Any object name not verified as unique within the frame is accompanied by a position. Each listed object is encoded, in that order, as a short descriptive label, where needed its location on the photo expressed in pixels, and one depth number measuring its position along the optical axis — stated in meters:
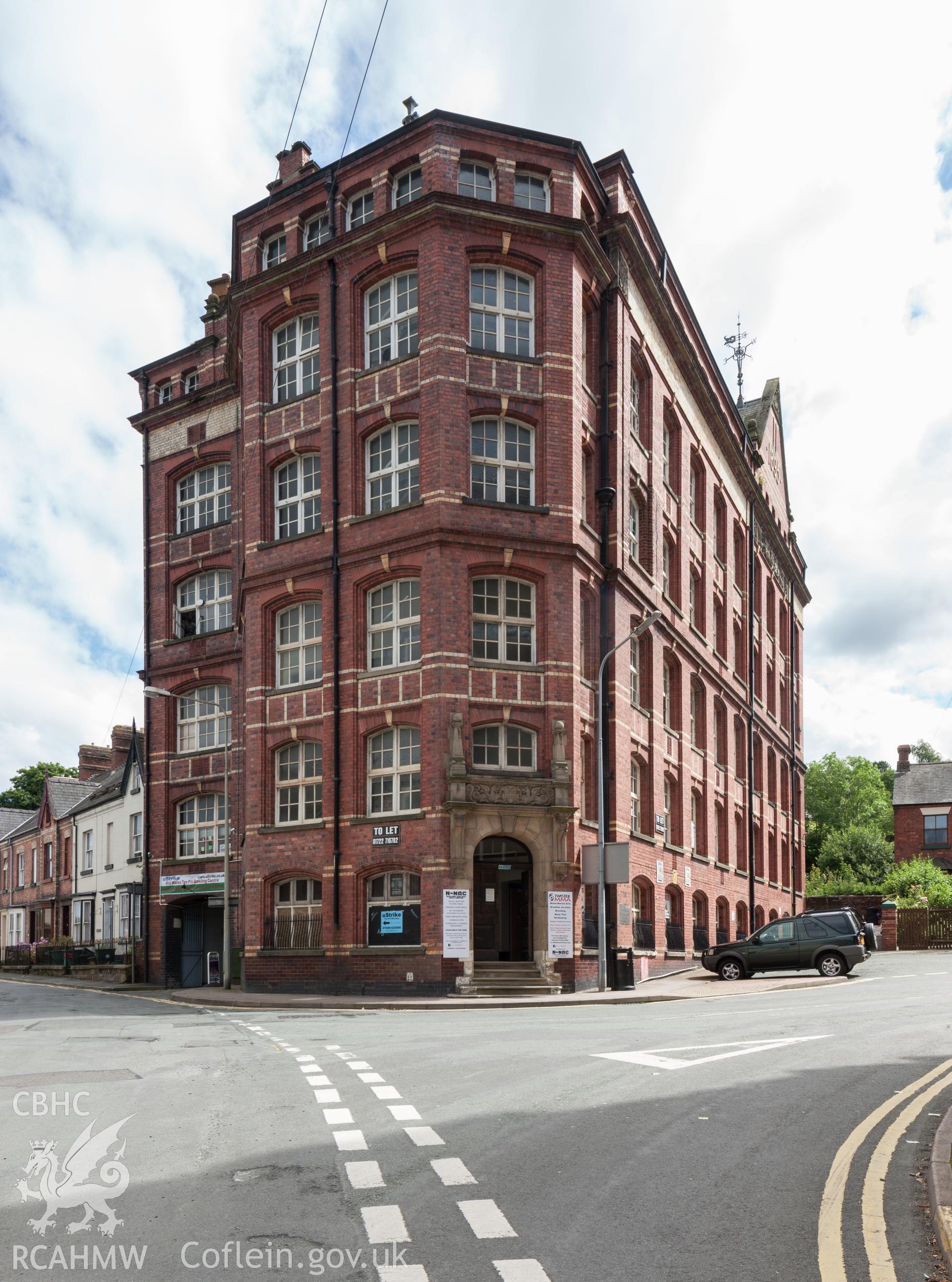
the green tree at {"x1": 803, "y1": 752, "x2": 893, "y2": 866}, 89.25
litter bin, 27.97
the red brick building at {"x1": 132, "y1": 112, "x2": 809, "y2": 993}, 28.75
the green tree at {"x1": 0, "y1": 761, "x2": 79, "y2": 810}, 89.94
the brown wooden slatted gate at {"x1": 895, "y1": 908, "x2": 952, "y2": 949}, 44.69
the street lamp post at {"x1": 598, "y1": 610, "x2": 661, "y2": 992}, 26.95
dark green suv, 29.59
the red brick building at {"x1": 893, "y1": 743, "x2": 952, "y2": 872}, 71.31
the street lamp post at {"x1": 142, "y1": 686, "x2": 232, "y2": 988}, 33.19
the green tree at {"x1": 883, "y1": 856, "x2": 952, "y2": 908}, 52.53
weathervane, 61.50
